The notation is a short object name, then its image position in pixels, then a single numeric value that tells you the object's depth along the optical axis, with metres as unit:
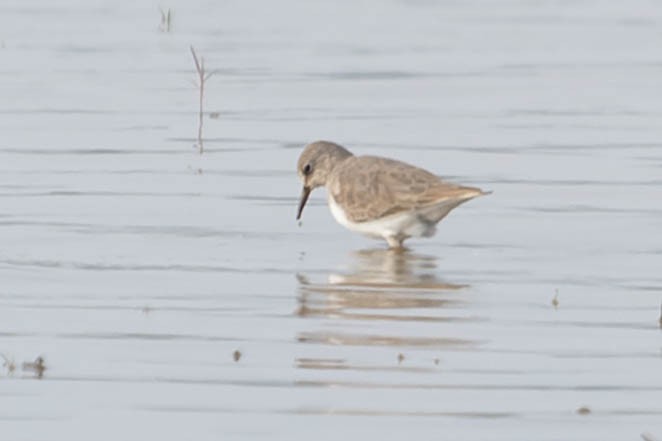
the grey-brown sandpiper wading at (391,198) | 13.97
